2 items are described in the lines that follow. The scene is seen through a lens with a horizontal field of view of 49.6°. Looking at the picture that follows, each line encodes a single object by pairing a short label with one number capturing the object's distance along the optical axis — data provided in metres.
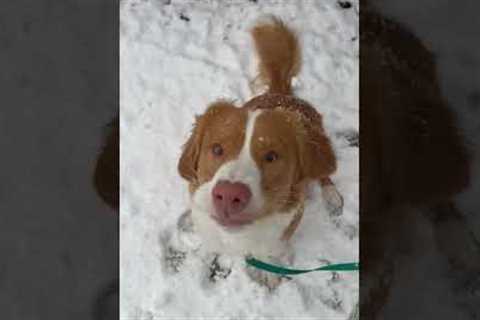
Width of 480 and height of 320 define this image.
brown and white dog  0.96
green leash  0.95
